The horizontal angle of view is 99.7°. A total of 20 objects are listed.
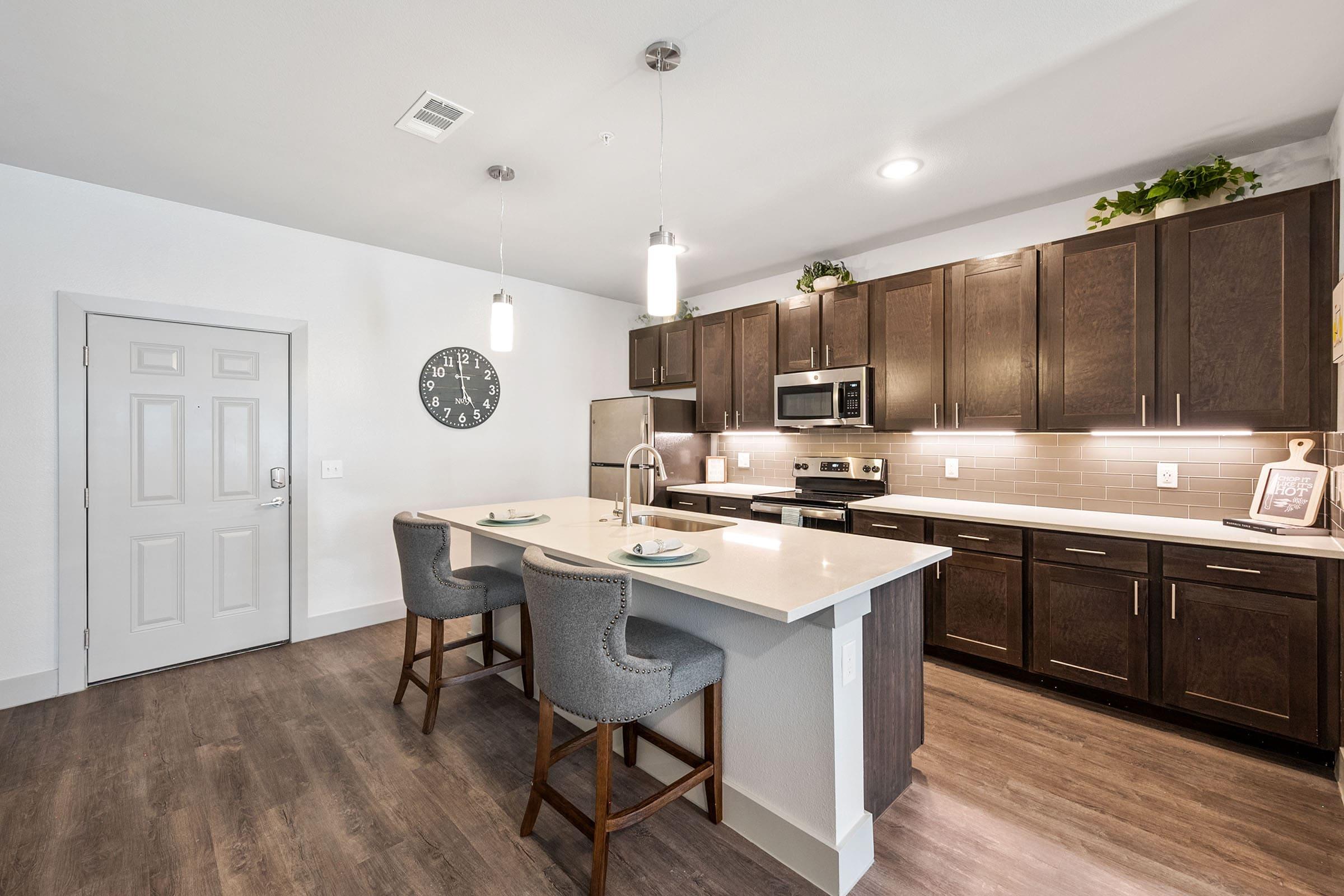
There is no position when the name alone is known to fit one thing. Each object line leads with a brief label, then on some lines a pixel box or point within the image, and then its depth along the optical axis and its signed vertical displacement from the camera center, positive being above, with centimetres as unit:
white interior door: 299 -25
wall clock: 414 +46
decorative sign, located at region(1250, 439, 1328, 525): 234 -19
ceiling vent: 222 +135
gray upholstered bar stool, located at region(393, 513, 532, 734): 240 -63
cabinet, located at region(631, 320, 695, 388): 494 +85
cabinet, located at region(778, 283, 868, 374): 379 +83
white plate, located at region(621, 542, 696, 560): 180 -34
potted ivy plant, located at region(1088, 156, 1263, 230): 250 +118
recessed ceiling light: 271 +136
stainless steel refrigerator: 455 +5
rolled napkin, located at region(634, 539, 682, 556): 181 -32
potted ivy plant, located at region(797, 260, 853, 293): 394 +121
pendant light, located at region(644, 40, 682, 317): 184 +60
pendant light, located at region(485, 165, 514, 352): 280 +64
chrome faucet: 231 -10
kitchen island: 156 -71
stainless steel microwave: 373 +35
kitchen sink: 259 -36
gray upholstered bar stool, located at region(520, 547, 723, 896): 153 -63
